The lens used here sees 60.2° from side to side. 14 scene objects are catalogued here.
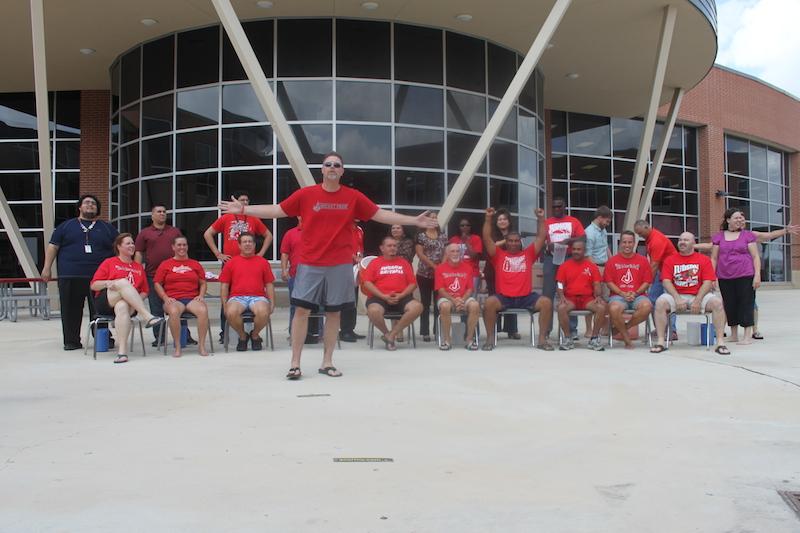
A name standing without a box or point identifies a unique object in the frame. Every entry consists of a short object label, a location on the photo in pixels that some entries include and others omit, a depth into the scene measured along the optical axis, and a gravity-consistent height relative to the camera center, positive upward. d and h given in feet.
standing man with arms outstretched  17.69 +1.00
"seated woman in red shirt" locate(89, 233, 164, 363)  22.11 -0.35
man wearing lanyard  24.40 +0.87
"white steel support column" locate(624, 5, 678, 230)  42.45 +10.89
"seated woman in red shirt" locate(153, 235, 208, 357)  23.11 -0.27
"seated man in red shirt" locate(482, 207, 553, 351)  25.09 -0.19
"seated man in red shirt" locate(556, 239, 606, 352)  25.07 -0.58
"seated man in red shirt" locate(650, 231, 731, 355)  24.02 -0.58
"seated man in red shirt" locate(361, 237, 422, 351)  24.30 -0.53
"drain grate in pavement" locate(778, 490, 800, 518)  8.50 -2.92
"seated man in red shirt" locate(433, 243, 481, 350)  24.93 -0.60
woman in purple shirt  25.70 +0.02
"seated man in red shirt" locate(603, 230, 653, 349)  24.97 -0.26
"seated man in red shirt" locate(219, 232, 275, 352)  23.79 -0.26
